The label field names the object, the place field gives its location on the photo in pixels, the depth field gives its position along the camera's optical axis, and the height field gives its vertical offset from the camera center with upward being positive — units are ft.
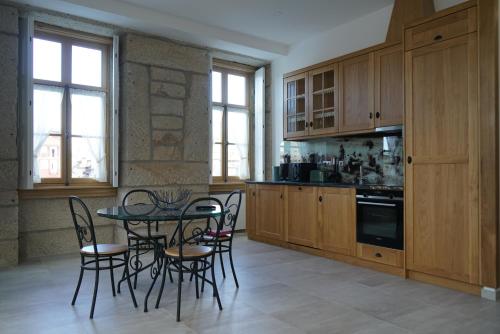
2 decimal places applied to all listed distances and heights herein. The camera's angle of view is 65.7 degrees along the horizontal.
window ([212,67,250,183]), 20.08 +2.40
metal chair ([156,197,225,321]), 8.86 -2.03
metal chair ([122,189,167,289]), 15.60 -1.21
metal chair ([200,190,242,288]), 11.30 -2.05
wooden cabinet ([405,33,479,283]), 10.30 +0.28
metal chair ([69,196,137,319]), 9.18 -1.99
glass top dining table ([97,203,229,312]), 9.08 -1.06
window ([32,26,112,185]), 14.97 +2.56
